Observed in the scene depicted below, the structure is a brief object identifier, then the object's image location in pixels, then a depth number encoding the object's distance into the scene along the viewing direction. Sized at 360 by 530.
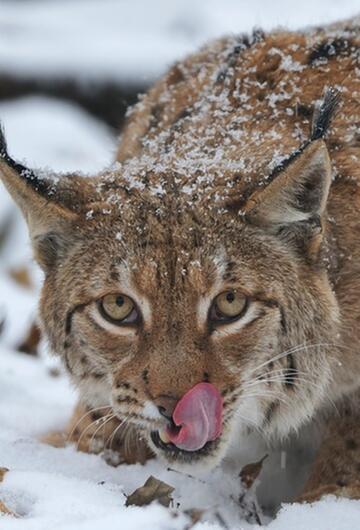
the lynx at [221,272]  8.43
